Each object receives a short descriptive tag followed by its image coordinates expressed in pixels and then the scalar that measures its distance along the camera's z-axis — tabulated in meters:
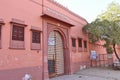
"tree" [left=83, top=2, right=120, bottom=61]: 8.28
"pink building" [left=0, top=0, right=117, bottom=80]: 4.43
